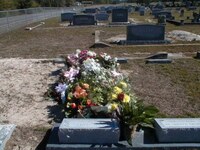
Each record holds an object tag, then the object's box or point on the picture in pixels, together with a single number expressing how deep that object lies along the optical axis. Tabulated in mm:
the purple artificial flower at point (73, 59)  4897
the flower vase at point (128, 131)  2707
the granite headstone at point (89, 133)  2672
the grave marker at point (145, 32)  10153
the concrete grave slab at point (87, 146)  2662
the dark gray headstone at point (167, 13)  23604
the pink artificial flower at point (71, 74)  4252
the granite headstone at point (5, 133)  2987
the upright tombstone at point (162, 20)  18690
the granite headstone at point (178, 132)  2690
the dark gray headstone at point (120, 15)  19640
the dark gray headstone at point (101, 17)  22769
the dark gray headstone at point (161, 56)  7148
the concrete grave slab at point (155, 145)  2670
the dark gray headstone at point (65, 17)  23206
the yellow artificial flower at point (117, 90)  3292
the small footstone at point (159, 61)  6855
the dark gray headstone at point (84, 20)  18706
